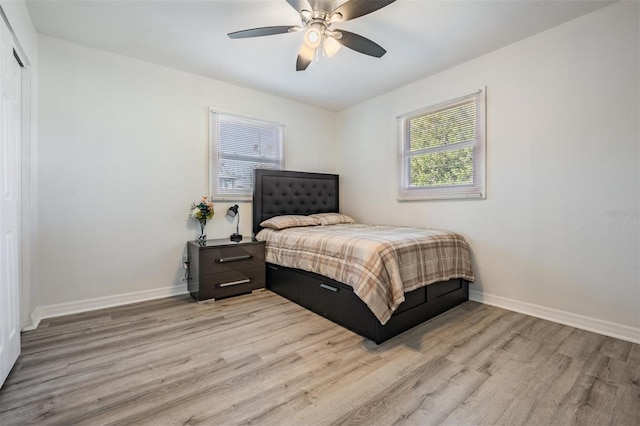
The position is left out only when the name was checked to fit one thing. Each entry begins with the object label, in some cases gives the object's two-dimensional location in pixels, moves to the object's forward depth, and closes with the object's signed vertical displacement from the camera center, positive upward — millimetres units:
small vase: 3300 -254
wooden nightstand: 2988 -615
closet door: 1609 +12
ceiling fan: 1910 +1364
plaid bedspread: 2092 -395
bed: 2215 -686
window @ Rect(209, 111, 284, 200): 3535 +801
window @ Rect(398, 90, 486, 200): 3031 +718
